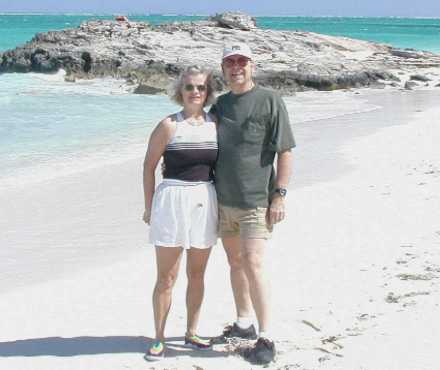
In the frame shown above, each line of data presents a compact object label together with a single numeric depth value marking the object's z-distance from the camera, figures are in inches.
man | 181.5
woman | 182.4
